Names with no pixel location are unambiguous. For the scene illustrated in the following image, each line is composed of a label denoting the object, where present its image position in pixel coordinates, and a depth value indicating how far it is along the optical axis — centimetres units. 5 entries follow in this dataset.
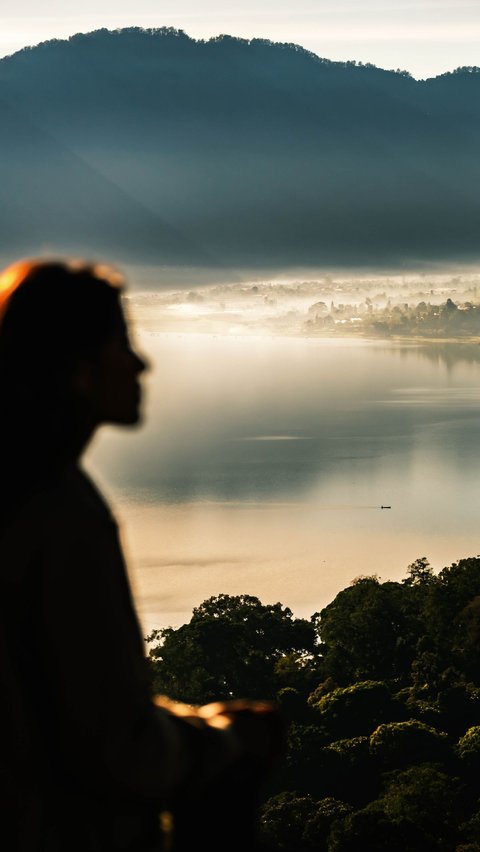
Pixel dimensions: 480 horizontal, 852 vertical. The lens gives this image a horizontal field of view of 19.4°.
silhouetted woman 237
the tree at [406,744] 4703
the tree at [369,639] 5903
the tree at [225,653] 5716
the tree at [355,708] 5072
